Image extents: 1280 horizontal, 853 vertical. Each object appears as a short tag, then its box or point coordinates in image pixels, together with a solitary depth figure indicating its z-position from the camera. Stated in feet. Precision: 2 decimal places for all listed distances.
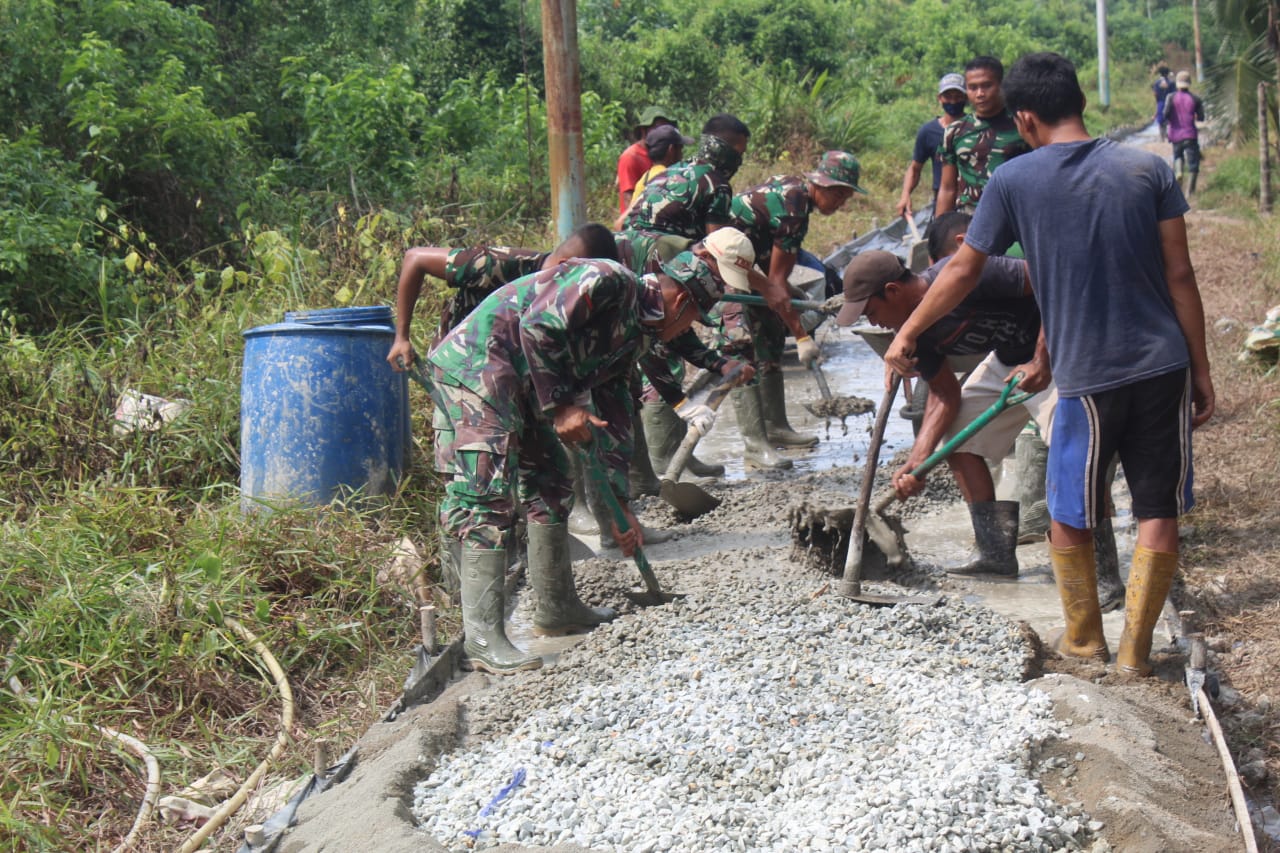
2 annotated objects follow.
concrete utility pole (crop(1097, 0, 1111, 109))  97.81
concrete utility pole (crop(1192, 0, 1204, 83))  108.27
